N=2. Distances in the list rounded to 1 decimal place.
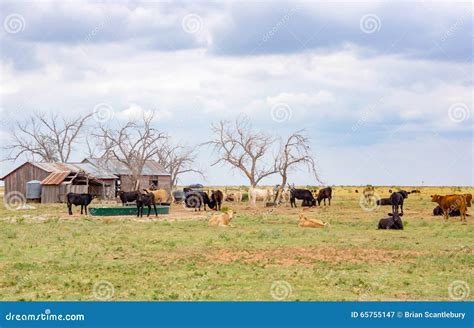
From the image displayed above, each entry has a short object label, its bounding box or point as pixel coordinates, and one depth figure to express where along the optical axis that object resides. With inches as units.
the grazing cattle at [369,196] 1893.9
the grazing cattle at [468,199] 1502.2
